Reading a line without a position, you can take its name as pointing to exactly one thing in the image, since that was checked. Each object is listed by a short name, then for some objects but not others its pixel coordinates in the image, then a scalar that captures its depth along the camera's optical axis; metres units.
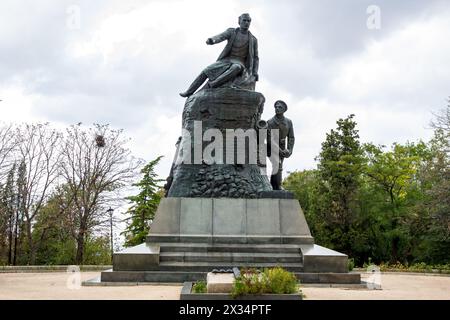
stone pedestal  10.87
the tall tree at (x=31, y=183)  27.41
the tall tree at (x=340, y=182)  29.66
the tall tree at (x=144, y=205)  29.38
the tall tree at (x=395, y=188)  30.41
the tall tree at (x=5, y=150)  24.02
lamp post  28.50
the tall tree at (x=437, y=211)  19.84
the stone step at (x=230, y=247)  11.78
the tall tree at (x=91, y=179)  27.55
